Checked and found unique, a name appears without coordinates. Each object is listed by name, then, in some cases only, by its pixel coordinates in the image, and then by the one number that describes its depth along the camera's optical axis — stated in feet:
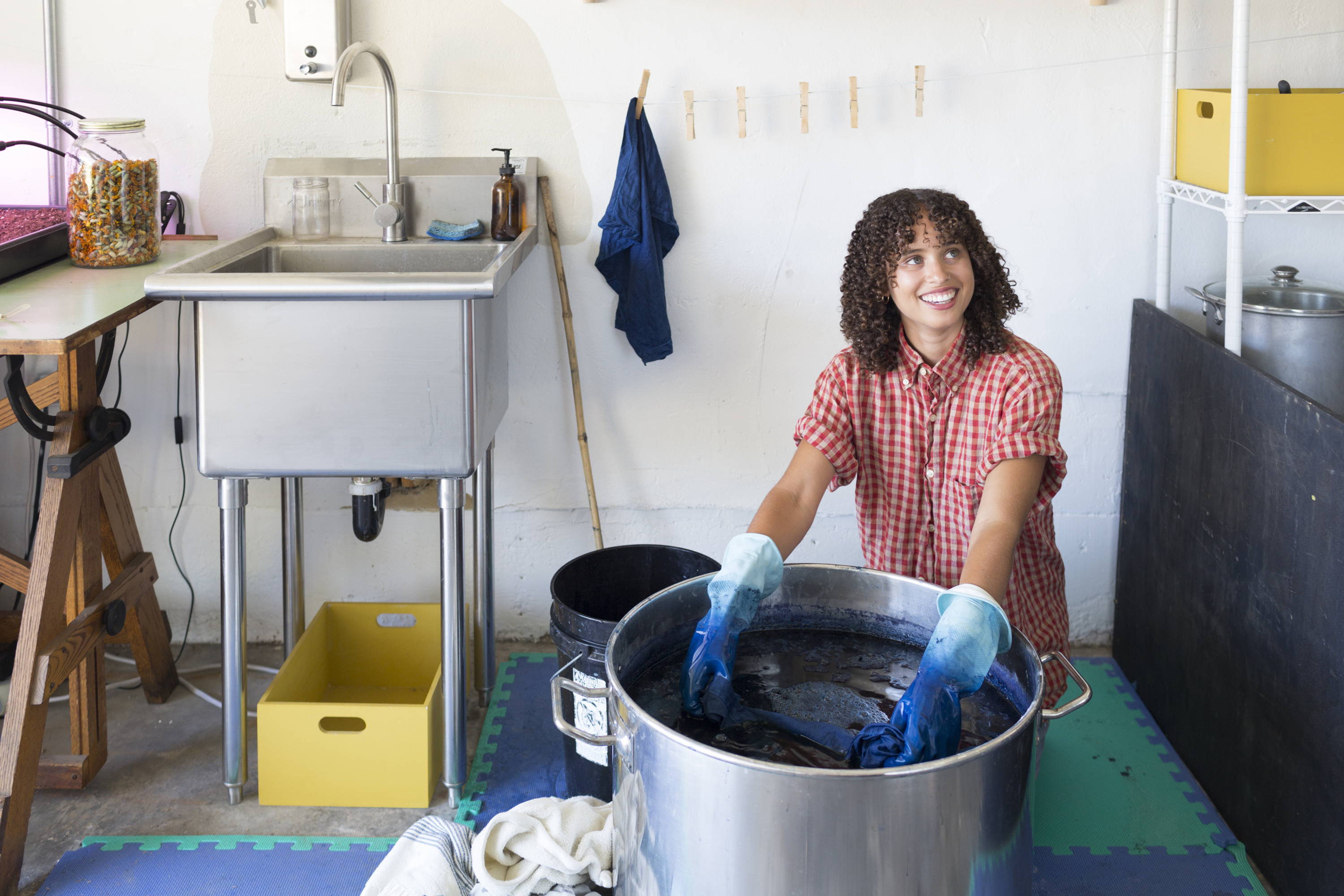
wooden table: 7.15
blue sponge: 9.34
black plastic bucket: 7.61
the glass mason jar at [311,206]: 9.48
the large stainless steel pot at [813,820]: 3.96
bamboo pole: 9.73
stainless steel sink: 7.29
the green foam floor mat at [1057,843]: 7.43
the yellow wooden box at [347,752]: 8.09
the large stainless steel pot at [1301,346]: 8.25
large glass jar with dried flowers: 8.28
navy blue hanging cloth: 9.32
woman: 6.48
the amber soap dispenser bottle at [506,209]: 9.22
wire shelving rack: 7.80
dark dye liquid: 4.91
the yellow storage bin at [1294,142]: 8.09
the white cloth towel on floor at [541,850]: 6.68
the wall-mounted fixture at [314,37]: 9.20
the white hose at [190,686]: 9.61
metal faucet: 8.54
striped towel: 6.81
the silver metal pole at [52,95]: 9.37
